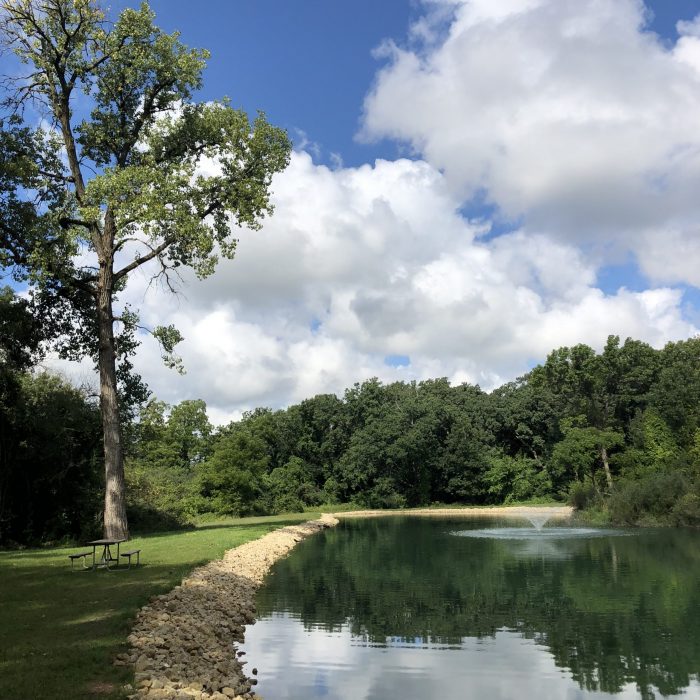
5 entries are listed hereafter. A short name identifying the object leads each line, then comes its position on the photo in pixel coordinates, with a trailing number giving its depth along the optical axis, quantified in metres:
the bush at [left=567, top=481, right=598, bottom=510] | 41.73
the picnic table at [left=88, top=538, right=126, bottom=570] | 15.34
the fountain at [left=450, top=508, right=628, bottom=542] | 29.44
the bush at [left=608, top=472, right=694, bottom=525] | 32.59
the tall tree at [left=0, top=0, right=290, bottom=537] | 20.92
